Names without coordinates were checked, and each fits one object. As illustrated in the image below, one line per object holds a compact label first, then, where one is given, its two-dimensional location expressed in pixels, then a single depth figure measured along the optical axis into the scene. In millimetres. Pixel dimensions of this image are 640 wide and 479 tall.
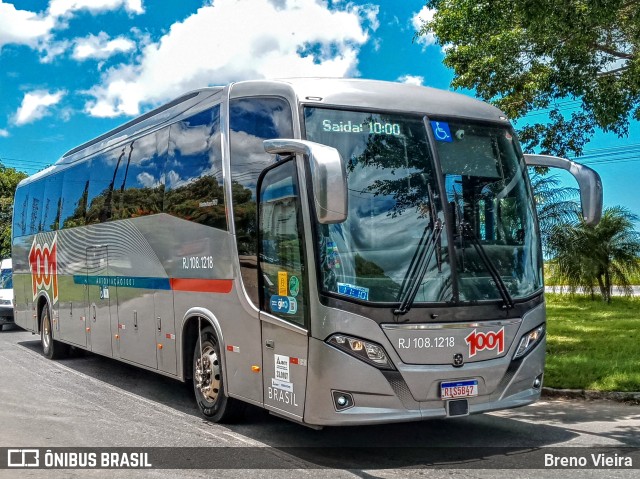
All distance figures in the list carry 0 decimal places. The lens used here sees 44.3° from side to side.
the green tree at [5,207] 53812
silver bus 6828
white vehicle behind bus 22203
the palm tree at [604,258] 25750
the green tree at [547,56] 10836
